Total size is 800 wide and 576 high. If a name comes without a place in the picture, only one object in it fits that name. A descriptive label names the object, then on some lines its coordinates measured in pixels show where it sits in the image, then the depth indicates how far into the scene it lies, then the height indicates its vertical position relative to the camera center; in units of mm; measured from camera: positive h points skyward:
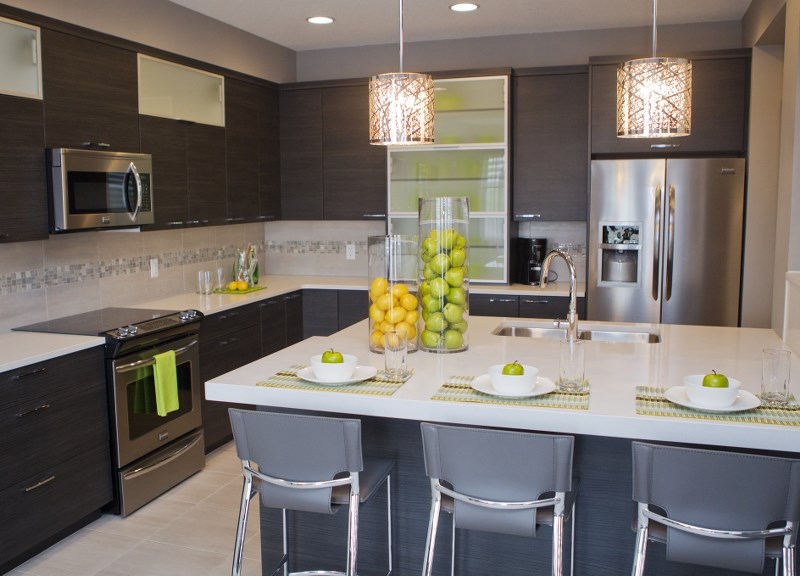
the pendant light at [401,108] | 2949 +379
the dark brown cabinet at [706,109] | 4930 +623
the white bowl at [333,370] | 2633 -541
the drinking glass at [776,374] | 2395 -505
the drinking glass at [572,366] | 2496 -500
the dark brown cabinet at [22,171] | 3477 +170
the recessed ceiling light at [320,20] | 5102 +1228
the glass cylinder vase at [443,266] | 2980 -221
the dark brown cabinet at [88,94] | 3711 +575
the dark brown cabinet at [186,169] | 4520 +241
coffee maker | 5555 -353
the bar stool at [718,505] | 1986 -771
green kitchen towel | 3957 -880
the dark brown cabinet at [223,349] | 4547 -845
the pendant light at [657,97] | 2795 +398
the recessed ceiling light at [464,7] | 4800 +1234
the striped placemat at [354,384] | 2564 -588
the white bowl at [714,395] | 2275 -543
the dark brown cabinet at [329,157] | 5797 +383
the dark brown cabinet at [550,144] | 5309 +437
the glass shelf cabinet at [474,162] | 5449 +324
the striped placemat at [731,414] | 2209 -590
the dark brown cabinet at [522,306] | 5191 -651
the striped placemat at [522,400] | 2367 -586
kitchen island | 2244 -626
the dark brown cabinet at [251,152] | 5309 +400
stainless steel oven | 3766 -964
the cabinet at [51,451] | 3207 -1053
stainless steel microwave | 3691 +99
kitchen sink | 3658 -587
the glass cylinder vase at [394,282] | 3004 -285
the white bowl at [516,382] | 2424 -537
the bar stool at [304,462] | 2334 -768
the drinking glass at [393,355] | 2688 -498
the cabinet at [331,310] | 5672 -730
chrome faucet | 2852 -302
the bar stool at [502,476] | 2164 -755
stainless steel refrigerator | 4922 -197
